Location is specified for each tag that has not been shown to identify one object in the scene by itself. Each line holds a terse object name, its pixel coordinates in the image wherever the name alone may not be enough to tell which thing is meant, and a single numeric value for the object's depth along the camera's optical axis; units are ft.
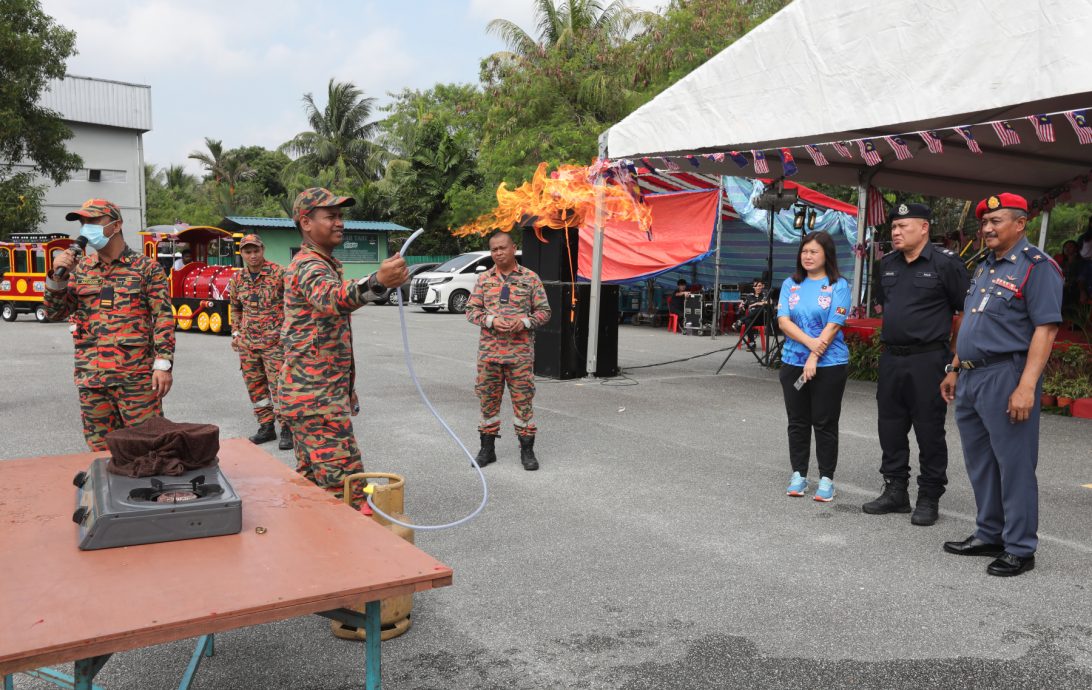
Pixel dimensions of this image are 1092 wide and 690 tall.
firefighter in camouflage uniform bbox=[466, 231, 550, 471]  20.30
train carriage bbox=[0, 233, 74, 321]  66.18
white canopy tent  20.92
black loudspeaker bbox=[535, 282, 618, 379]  36.14
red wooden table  6.06
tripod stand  37.06
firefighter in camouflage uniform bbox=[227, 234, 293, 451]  22.94
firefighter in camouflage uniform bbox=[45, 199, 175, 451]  14.33
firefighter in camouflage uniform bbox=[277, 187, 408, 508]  11.65
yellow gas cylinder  11.27
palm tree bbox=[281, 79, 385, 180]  136.46
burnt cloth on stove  8.54
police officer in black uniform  16.11
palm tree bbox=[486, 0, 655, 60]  91.81
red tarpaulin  50.08
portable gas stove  7.57
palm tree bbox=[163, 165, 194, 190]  183.07
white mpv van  76.84
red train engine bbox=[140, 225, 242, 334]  55.42
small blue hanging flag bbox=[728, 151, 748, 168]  30.97
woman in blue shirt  17.61
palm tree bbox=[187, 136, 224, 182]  167.02
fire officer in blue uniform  13.41
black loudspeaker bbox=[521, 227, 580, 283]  36.22
